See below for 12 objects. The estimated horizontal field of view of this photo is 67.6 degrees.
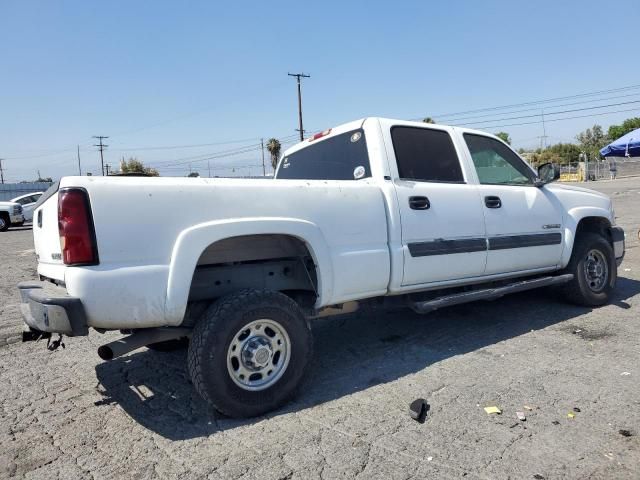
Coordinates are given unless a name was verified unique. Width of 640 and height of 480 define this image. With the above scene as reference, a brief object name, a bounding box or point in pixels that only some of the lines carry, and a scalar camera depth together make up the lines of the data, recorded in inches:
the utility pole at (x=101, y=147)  2972.4
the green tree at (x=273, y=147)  2461.9
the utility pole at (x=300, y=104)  1791.3
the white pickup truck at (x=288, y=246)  107.7
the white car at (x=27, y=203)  928.9
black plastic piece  117.6
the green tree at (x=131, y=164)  1702.3
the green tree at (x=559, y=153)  2423.2
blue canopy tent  547.4
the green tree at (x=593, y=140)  3188.0
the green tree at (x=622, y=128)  2845.2
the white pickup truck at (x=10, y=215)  882.8
